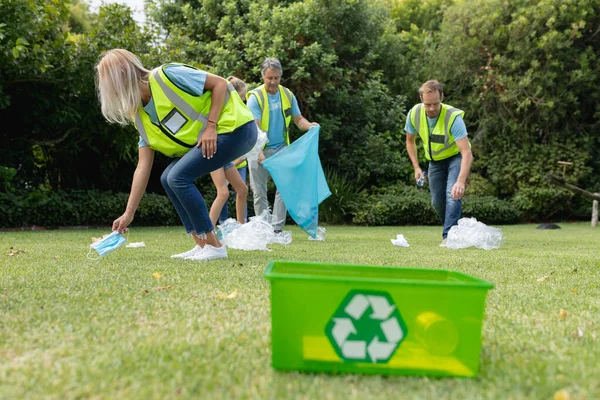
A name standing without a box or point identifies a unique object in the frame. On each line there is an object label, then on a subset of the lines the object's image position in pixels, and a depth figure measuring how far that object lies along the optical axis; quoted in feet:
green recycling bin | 4.52
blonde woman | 10.05
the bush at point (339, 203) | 34.96
